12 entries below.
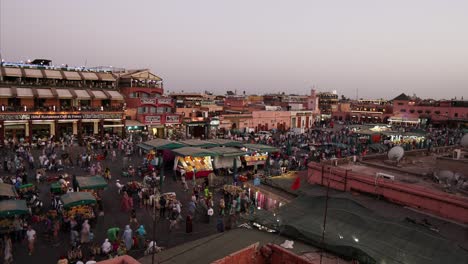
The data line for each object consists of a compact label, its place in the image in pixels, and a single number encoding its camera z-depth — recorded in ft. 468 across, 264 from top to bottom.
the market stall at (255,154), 82.33
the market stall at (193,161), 71.72
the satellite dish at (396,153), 49.65
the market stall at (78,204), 43.60
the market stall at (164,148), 80.94
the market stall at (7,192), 44.70
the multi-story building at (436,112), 221.25
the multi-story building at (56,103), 108.37
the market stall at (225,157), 76.43
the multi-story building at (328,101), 317.83
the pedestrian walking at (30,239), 37.24
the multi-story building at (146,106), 131.13
